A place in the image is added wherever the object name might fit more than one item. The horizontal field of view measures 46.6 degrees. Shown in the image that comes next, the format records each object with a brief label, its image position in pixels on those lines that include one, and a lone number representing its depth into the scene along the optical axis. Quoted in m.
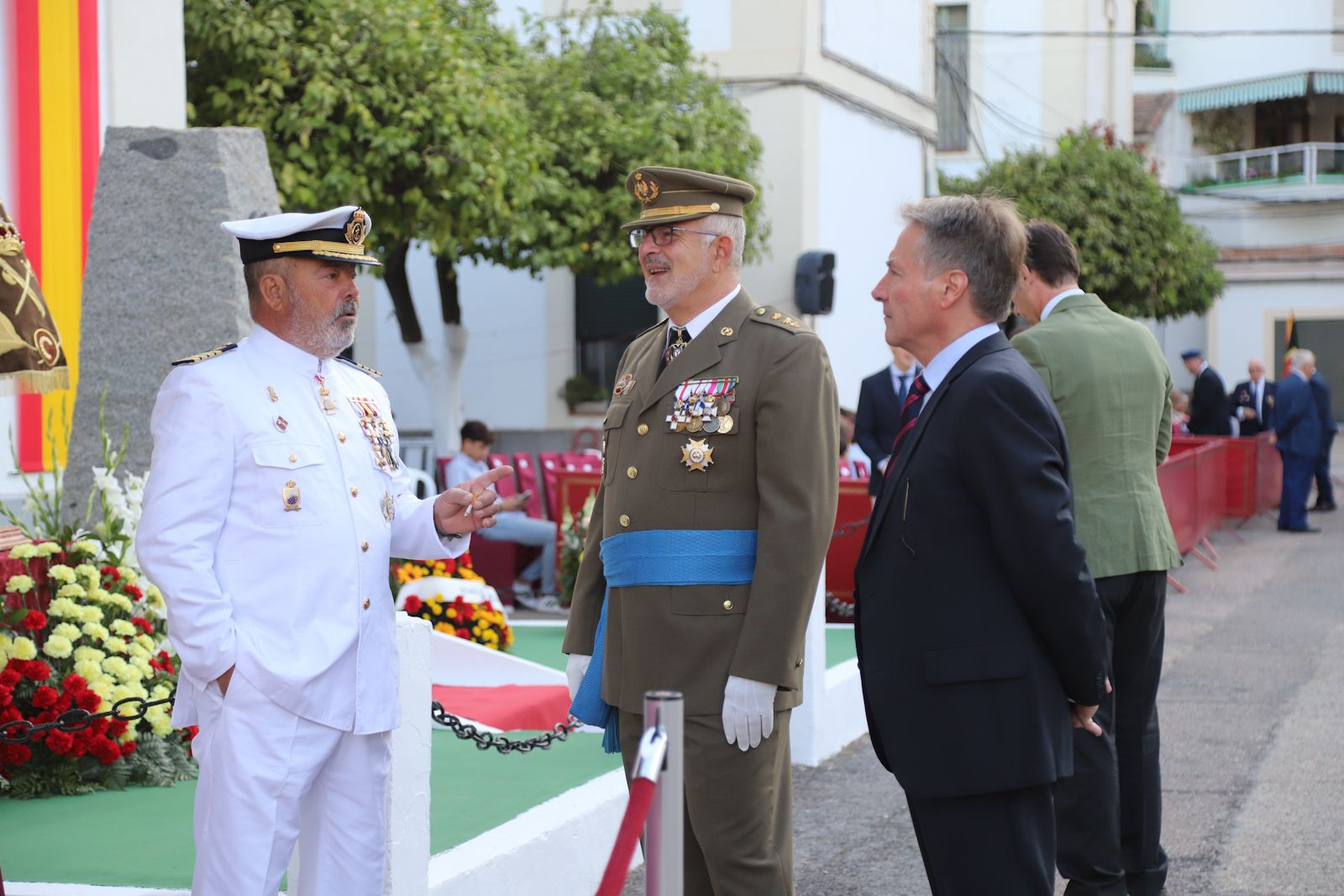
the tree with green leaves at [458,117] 11.47
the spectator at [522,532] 12.17
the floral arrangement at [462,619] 8.00
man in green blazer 4.65
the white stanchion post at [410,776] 3.93
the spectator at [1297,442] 17.61
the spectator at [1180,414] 20.41
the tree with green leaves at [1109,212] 24.03
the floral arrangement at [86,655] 5.38
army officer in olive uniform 3.54
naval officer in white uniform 3.27
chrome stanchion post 2.65
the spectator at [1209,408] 19.75
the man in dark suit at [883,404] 10.83
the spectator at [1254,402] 21.62
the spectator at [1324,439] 18.30
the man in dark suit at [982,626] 3.11
